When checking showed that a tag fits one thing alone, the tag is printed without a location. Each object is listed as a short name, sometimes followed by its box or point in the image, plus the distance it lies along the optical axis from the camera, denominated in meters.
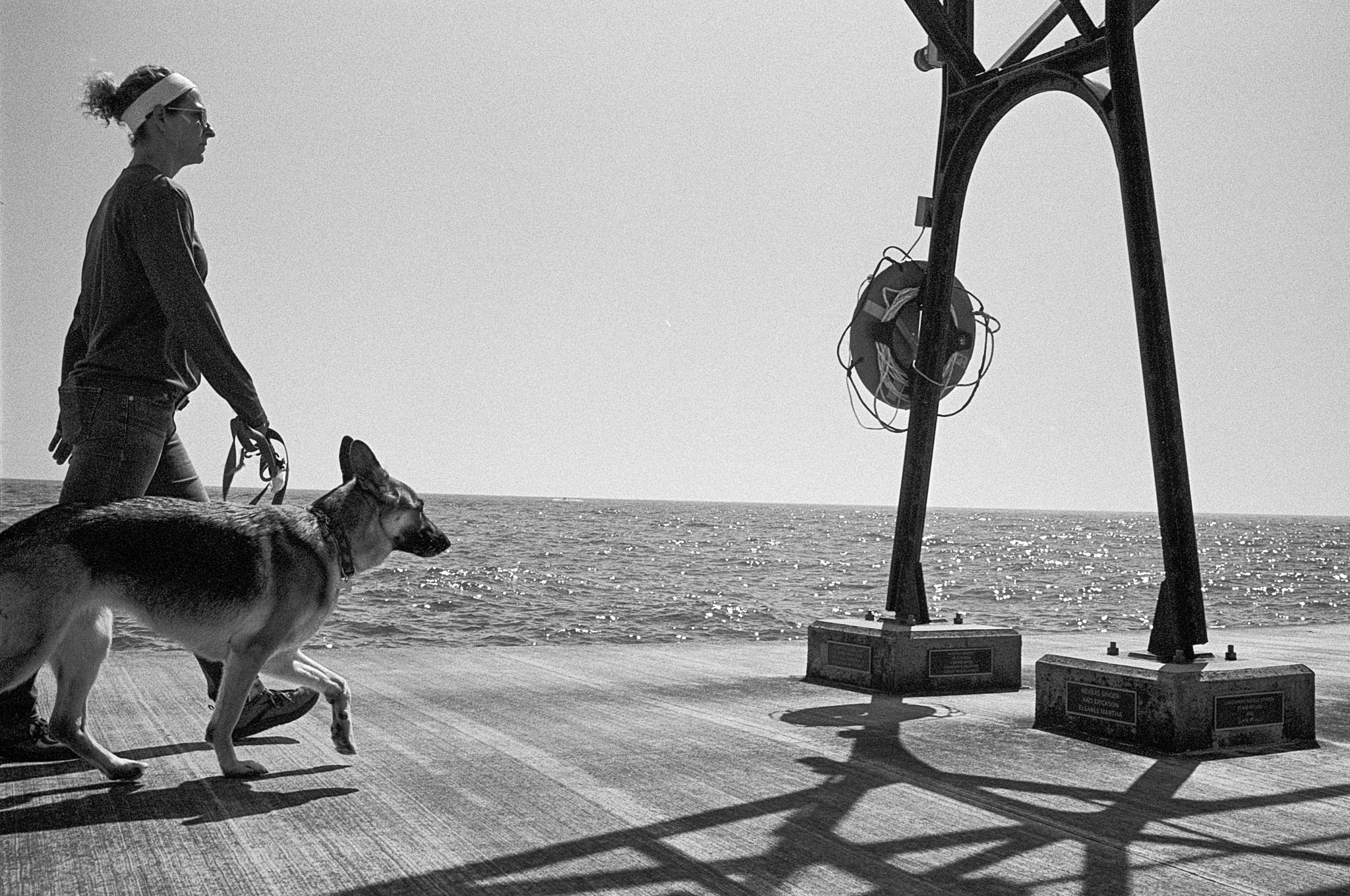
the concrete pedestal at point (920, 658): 6.75
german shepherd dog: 3.69
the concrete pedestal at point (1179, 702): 5.11
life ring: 7.47
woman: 4.32
